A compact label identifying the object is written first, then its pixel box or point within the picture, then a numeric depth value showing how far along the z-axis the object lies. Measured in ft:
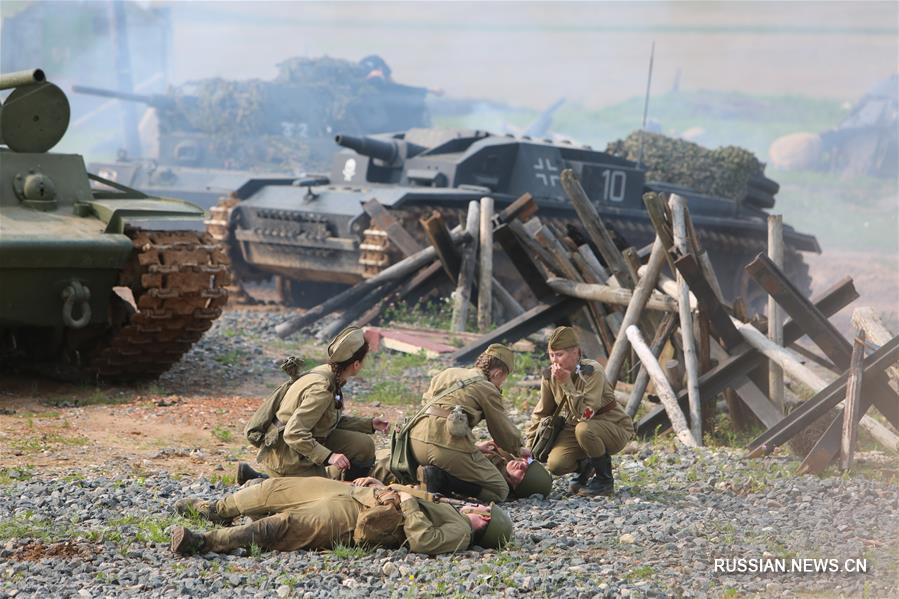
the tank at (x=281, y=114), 204.44
